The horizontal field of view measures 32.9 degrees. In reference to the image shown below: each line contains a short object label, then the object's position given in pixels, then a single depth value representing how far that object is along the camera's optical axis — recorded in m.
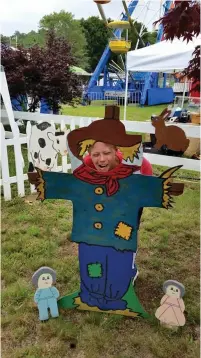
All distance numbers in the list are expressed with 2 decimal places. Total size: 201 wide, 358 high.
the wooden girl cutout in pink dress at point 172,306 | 1.97
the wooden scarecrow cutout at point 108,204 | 1.93
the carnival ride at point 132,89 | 16.97
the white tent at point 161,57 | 6.69
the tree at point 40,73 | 7.30
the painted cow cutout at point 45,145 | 3.89
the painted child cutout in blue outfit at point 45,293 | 2.10
